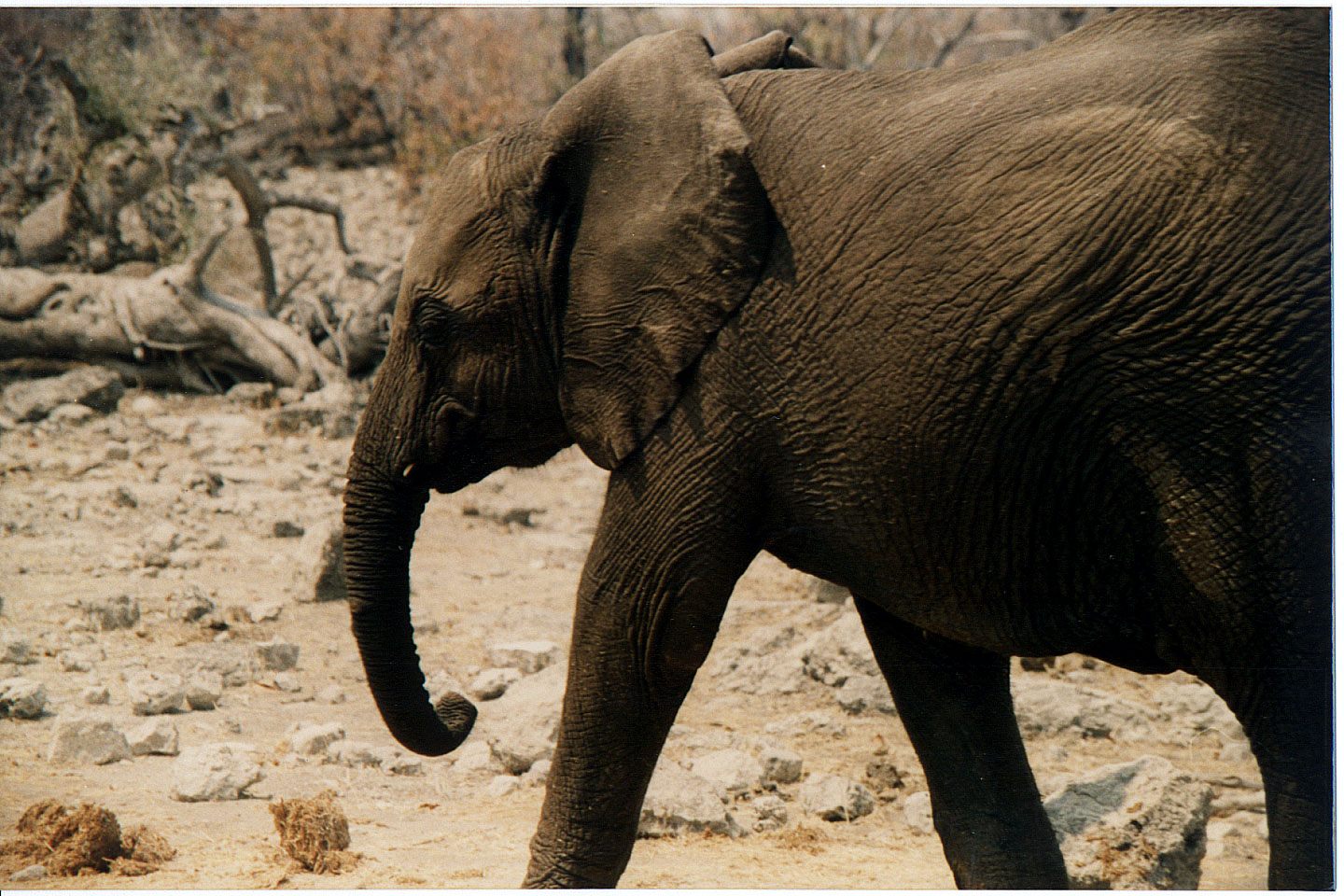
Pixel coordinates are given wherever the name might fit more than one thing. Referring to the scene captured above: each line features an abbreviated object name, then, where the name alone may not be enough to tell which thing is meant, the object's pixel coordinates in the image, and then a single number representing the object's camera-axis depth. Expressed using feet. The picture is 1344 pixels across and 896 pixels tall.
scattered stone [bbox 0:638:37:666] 31.27
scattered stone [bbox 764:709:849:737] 30.45
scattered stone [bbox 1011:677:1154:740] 31.09
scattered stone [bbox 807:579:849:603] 39.22
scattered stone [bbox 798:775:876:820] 26.48
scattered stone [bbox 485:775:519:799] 26.73
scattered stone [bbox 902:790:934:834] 26.25
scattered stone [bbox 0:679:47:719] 28.12
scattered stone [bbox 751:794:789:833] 25.84
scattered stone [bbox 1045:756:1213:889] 23.66
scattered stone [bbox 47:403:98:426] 52.21
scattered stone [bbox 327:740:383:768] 27.12
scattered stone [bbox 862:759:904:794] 28.17
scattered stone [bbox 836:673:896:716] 31.65
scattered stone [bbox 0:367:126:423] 52.60
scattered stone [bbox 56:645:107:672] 31.17
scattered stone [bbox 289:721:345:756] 27.48
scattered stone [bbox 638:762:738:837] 24.90
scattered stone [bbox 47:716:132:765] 25.93
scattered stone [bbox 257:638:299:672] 32.09
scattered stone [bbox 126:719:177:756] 26.48
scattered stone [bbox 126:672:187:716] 28.66
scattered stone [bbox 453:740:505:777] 27.68
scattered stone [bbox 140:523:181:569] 38.86
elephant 14.49
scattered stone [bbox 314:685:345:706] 31.09
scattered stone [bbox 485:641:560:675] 33.58
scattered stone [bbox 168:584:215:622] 34.68
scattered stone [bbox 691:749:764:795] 26.99
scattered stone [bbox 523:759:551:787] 27.22
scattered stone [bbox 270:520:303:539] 42.96
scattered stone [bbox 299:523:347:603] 37.52
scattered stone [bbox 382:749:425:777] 27.27
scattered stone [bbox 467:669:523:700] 31.63
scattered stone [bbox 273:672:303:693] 31.45
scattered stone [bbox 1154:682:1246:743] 31.35
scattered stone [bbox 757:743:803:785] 27.61
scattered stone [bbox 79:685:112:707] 29.02
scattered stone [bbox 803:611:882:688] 32.45
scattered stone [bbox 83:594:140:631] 33.71
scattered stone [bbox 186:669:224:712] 29.35
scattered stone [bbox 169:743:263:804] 24.71
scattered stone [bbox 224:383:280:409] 57.72
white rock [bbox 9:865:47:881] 21.63
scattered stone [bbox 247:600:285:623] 35.70
